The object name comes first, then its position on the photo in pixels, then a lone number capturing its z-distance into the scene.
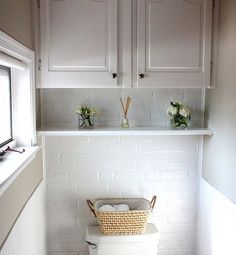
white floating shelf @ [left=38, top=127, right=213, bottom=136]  1.92
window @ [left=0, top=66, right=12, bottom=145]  1.59
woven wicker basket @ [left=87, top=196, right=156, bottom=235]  2.00
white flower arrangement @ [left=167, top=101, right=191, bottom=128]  2.05
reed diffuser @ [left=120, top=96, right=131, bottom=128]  2.11
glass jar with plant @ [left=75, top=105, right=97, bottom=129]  2.03
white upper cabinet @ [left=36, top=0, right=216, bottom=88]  1.80
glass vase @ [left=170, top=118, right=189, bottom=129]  2.06
